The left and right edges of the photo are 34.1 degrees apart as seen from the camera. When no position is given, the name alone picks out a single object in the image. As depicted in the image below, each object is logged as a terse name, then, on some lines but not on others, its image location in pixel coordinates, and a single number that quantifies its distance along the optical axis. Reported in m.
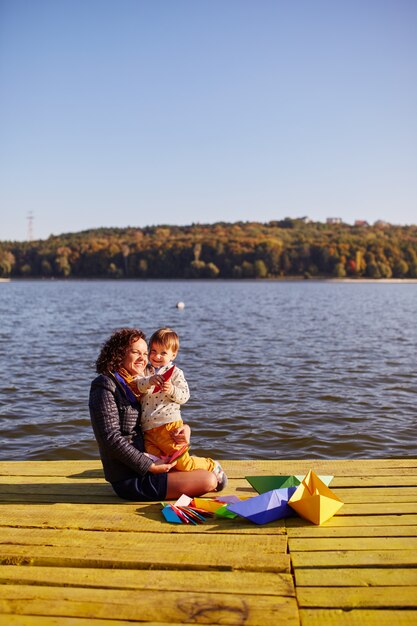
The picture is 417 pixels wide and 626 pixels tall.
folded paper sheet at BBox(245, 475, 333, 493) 4.88
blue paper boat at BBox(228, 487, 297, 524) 4.30
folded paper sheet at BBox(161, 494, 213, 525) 4.36
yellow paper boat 4.24
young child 4.72
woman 4.66
